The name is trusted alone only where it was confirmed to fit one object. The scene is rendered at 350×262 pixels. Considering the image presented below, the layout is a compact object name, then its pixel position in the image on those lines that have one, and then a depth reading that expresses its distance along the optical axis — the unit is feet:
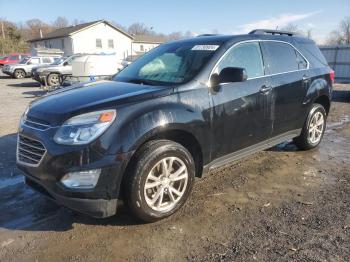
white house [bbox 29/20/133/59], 171.89
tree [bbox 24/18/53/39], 310.86
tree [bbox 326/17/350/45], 217.56
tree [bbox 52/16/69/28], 346.95
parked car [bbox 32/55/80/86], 61.82
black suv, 10.51
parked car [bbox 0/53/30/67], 111.55
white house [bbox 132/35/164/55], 210.18
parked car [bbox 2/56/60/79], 88.02
